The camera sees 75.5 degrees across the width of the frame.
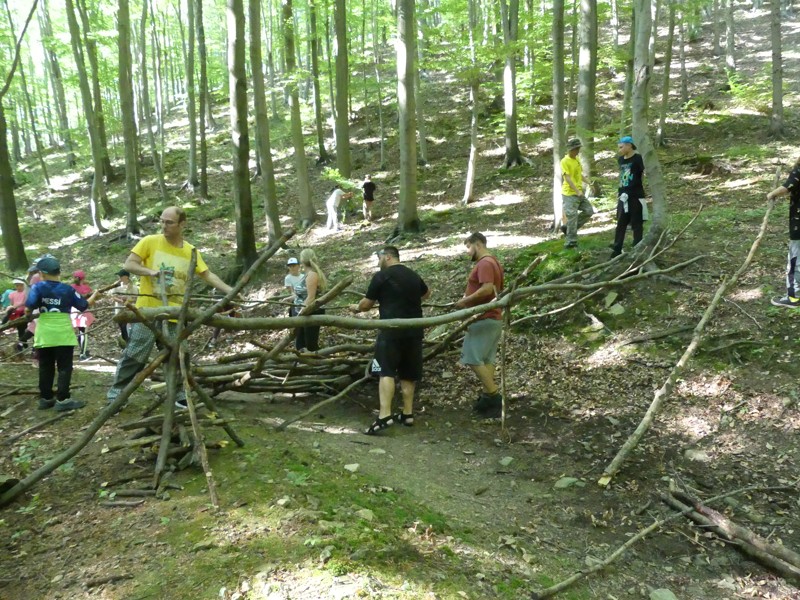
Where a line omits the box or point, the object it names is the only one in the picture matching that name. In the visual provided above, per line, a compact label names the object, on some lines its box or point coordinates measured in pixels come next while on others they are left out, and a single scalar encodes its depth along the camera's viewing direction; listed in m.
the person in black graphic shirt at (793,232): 6.37
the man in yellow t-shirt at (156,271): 5.05
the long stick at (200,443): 3.49
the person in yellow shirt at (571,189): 8.99
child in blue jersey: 5.75
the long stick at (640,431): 4.86
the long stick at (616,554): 3.30
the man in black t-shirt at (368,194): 17.11
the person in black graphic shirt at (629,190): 7.84
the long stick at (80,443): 3.58
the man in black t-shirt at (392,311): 6.04
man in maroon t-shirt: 6.16
